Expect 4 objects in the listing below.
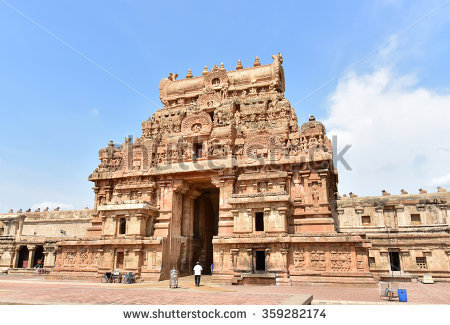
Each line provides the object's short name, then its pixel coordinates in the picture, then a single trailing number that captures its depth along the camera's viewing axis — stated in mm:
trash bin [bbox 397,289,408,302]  12320
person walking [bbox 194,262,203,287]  18203
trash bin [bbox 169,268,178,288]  16817
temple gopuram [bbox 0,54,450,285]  20234
